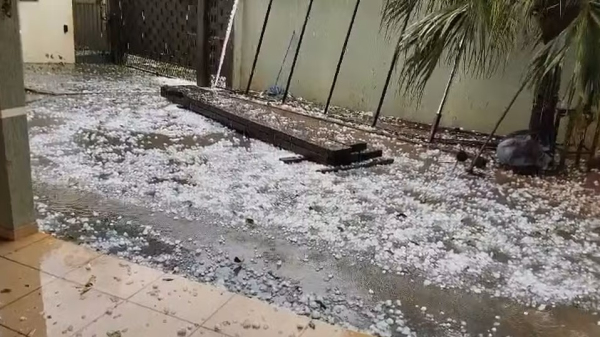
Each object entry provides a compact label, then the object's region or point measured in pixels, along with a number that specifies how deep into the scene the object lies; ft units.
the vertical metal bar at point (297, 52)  16.60
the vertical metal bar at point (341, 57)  15.62
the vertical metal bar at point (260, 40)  17.68
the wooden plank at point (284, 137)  11.87
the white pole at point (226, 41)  18.80
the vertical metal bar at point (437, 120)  13.13
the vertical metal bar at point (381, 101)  14.59
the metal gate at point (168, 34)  19.80
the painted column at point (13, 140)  6.82
